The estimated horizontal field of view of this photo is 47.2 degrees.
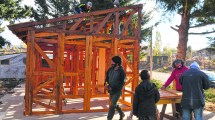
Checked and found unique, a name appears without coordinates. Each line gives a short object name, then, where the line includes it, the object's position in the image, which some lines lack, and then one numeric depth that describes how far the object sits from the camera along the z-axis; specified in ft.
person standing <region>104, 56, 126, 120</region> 21.02
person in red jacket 21.37
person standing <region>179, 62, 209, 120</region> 16.70
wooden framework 24.70
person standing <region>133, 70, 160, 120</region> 15.83
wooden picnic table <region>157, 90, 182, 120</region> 19.57
